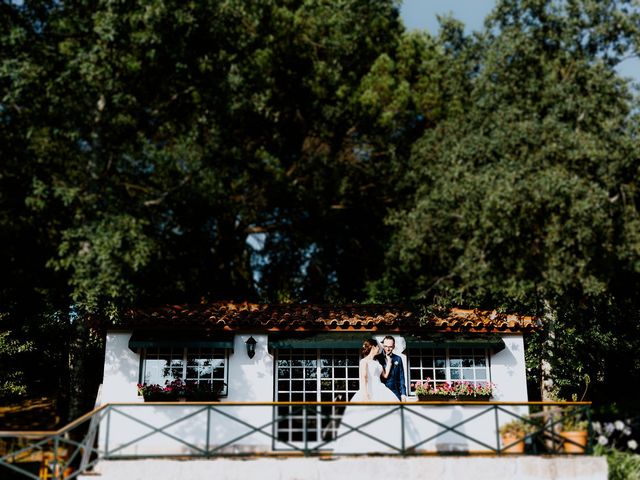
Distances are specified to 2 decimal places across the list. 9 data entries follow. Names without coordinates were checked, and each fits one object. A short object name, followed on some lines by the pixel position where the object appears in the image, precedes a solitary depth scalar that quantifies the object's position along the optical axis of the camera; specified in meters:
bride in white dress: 10.31
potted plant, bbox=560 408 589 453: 10.11
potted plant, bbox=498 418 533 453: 10.23
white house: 13.56
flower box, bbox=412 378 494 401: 13.21
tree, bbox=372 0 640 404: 13.69
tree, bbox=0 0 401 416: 12.81
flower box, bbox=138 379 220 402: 12.94
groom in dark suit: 13.83
